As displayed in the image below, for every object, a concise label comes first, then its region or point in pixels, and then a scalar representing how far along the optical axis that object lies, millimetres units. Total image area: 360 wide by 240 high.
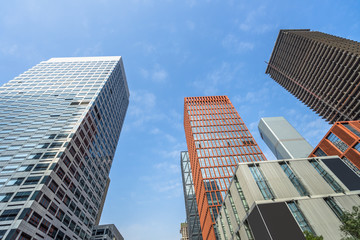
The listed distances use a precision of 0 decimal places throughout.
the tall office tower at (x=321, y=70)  77875
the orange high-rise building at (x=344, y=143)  48781
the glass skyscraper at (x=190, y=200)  100562
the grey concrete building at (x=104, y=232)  80931
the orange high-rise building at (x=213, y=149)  66875
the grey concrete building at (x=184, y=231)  164700
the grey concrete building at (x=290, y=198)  24703
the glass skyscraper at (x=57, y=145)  45000
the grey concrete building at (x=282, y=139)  124812
